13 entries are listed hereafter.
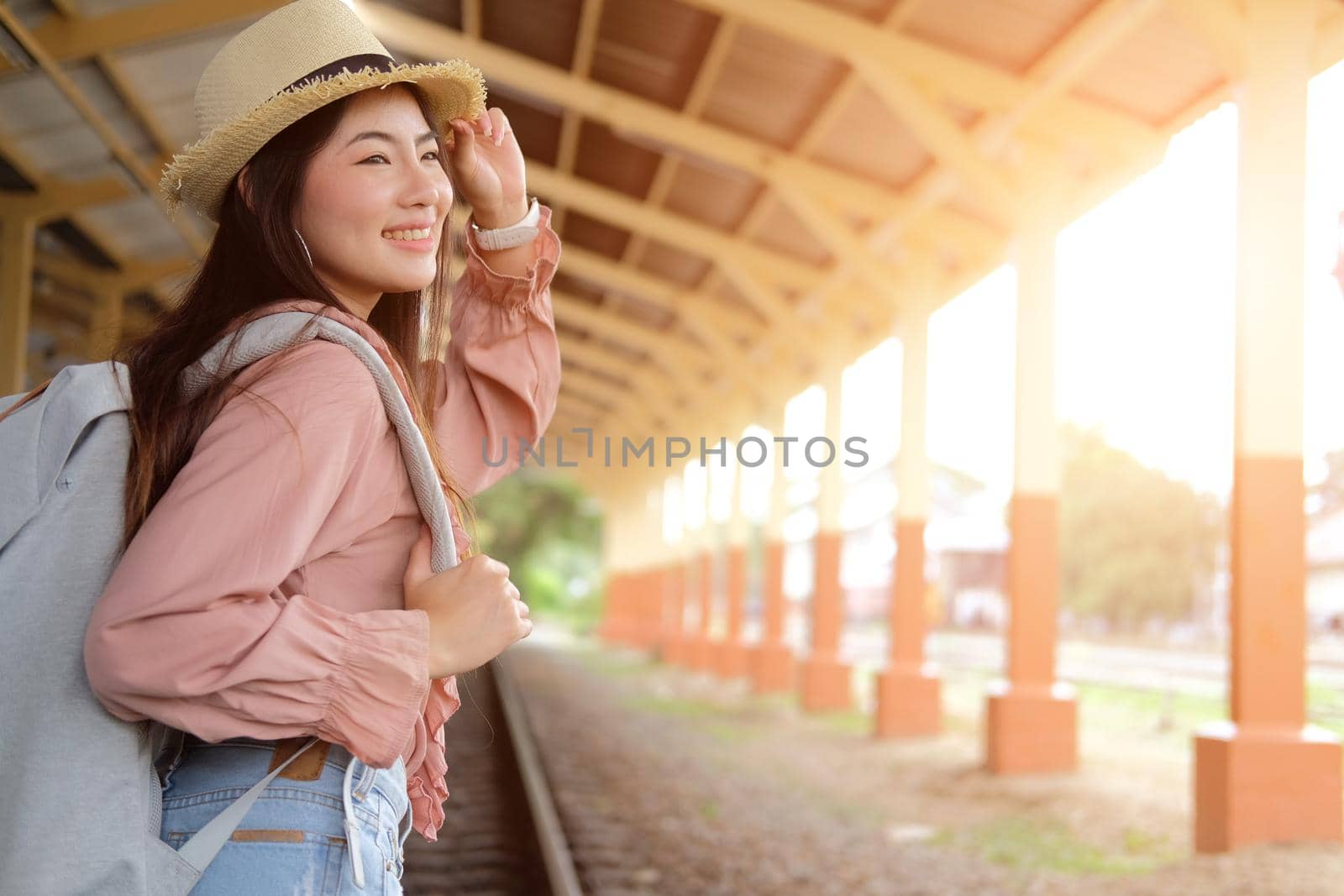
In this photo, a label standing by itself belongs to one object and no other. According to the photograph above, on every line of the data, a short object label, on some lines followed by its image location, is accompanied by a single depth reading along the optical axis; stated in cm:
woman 96
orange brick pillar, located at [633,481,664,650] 2841
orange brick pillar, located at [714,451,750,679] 1914
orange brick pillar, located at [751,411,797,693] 1655
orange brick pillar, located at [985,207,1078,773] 867
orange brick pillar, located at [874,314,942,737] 1113
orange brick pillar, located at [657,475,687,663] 2478
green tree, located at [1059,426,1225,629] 1894
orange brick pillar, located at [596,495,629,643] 3350
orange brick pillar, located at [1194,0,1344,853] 581
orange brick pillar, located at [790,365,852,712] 1382
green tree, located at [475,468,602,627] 3747
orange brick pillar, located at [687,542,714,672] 2144
